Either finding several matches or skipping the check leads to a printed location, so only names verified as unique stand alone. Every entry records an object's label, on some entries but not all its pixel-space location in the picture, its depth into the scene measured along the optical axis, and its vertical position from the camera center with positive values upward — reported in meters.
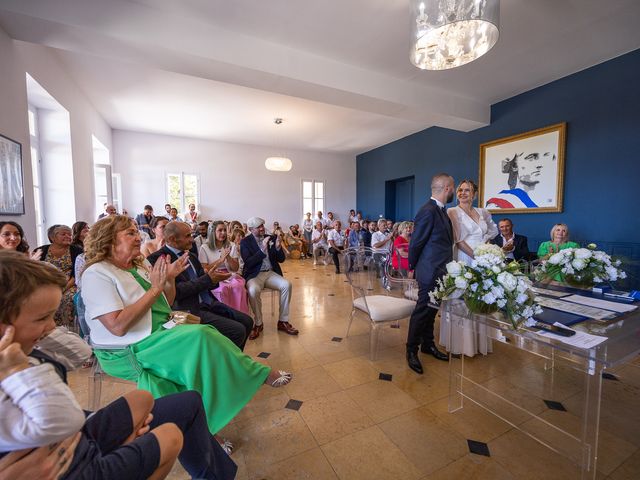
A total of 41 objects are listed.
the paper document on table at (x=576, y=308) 1.64 -0.55
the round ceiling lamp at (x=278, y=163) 6.66 +1.30
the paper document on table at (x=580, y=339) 1.31 -0.57
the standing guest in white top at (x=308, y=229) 9.48 -0.35
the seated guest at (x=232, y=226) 3.62 -0.10
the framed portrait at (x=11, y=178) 2.59 +0.39
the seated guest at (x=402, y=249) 4.50 -0.48
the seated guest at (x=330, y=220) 9.26 -0.05
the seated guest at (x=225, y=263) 3.03 -0.47
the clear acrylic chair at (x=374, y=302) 2.53 -0.79
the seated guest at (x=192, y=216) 8.05 +0.09
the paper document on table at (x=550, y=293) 2.06 -0.55
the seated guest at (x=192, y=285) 2.09 -0.49
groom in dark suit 2.39 -0.27
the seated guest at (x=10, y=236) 2.28 -0.13
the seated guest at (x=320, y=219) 9.66 -0.01
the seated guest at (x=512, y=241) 4.10 -0.33
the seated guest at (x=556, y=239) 3.52 -0.26
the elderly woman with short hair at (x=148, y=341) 1.37 -0.61
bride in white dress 2.53 -0.15
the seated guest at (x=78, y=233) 3.02 -0.14
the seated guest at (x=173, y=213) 7.20 +0.15
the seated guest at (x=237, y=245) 3.31 -0.30
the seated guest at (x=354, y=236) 7.55 -0.46
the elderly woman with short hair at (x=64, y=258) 2.62 -0.37
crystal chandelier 2.09 +1.51
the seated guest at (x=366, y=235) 7.67 -0.46
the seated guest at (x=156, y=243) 3.17 -0.27
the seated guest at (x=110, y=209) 5.03 +0.18
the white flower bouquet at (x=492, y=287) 1.55 -0.39
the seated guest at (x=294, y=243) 9.18 -0.78
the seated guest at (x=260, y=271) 3.21 -0.61
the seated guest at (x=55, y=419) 0.60 -0.50
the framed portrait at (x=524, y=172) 4.66 +0.82
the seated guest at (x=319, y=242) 8.23 -0.68
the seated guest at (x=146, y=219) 6.43 +0.00
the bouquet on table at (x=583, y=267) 1.97 -0.34
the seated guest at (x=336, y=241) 6.91 -0.61
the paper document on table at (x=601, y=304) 1.74 -0.55
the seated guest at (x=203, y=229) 5.60 -0.20
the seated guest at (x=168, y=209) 7.33 +0.26
